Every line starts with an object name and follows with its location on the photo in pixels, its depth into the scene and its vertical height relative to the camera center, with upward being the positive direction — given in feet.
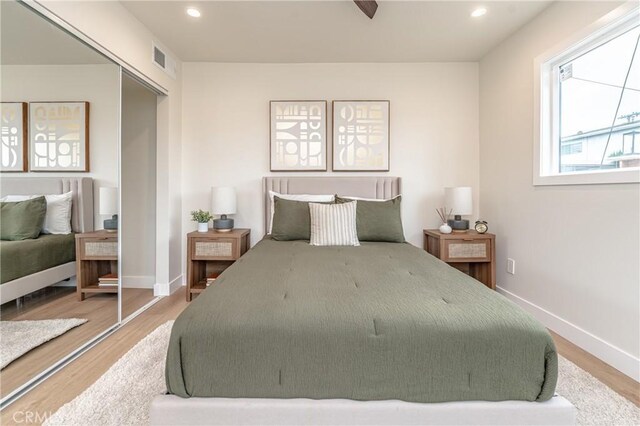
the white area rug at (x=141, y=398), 4.82 -3.20
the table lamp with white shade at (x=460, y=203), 10.57 +0.25
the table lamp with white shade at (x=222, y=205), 10.68 +0.16
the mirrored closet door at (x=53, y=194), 5.49 +0.32
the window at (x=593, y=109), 6.54 +2.46
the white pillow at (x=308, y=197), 10.61 +0.44
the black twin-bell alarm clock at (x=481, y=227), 10.44 -0.57
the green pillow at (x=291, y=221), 9.63 -0.35
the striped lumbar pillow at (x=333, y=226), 9.07 -0.47
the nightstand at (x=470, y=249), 10.05 -1.26
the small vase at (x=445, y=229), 10.43 -0.64
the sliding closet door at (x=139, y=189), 10.94 +0.75
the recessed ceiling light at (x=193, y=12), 8.39 +5.44
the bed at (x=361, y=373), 3.86 -2.05
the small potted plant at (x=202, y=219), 10.62 -0.32
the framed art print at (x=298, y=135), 11.66 +2.82
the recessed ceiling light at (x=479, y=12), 8.47 +5.50
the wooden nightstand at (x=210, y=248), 10.11 -1.25
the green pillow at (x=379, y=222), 9.70 -0.38
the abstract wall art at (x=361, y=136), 11.66 +2.80
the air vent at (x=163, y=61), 9.80 +4.97
